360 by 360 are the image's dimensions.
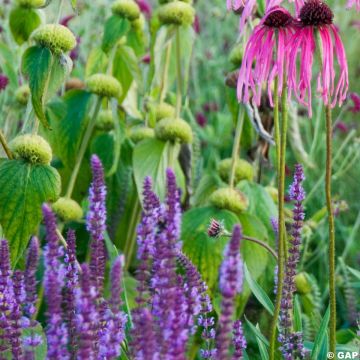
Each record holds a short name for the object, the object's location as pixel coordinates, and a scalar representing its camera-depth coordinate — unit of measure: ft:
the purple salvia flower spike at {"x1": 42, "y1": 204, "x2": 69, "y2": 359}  3.57
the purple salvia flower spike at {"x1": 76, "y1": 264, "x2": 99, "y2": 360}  3.53
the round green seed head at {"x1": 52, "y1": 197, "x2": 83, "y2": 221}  4.93
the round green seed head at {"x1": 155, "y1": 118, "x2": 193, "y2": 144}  5.08
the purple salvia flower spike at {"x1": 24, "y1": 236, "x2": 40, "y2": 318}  3.73
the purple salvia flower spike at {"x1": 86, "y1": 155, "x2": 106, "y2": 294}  3.82
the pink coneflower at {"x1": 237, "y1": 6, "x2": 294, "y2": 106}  4.08
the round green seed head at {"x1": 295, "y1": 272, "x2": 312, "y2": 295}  5.04
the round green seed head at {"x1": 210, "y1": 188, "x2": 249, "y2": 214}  4.88
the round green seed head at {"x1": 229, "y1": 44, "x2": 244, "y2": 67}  5.09
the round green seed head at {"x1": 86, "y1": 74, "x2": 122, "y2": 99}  5.16
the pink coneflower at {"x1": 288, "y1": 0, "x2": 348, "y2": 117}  4.07
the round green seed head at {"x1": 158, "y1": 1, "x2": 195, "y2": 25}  5.21
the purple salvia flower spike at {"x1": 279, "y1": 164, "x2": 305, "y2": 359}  4.03
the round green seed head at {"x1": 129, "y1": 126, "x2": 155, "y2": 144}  5.33
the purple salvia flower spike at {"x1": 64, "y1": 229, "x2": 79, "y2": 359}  3.84
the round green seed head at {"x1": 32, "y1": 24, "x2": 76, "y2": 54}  4.58
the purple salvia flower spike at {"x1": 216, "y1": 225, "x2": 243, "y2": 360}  3.37
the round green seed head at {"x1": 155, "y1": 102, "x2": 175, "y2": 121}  5.47
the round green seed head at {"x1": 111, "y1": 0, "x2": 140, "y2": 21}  5.32
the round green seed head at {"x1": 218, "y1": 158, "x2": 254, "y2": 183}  5.21
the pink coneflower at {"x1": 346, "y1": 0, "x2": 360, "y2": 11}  4.18
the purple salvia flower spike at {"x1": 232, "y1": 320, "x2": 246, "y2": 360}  3.85
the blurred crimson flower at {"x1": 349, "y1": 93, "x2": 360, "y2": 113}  5.68
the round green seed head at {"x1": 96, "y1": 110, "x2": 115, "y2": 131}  5.37
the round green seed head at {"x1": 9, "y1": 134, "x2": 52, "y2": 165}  4.49
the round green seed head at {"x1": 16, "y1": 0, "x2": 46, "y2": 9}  5.08
